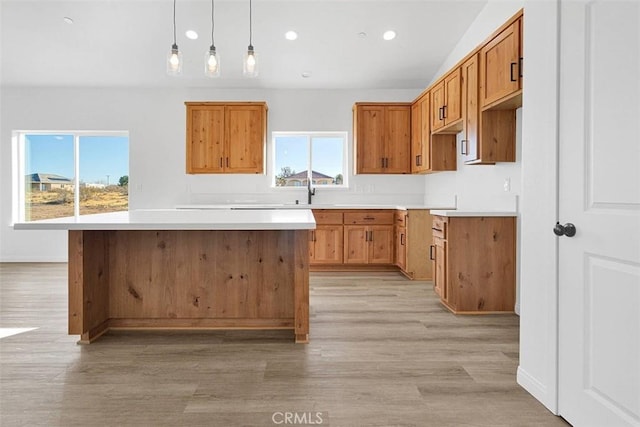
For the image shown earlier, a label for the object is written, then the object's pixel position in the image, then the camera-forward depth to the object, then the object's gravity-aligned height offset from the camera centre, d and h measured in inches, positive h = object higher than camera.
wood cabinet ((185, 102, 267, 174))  208.7 +34.9
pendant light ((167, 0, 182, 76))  115.8 +41.0
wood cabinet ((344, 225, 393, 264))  203.2 -20.5
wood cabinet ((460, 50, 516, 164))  132.2 +23.6
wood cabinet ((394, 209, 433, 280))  183.5 -17.1
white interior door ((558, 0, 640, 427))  56.1 -0.9
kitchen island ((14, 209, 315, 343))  111.2 -20.4
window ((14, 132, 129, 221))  232.5 +17.8
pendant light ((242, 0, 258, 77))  119.0 +41.7
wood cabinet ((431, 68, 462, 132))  150.2 +40.6
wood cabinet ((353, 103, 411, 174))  213.3 +35.5
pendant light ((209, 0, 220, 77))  117.2 +41.3
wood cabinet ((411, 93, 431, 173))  187.5 +33.8
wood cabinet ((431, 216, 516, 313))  131.7 -19.2
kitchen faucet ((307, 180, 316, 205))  223.9 +7.2
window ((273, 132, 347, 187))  233.3 +26.0
